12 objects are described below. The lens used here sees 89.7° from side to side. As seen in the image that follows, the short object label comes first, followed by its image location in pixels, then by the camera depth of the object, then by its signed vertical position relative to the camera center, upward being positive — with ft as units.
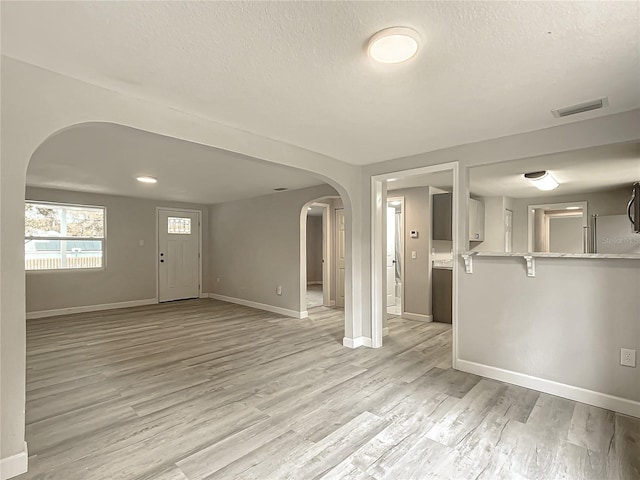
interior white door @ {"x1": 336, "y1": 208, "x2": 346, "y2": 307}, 22.15 -1.08
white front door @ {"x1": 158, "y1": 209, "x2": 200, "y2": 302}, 23.98 -0.98
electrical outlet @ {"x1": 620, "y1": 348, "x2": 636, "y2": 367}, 7.95 -2.91
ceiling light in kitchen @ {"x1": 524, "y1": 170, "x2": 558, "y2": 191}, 13.45 +2.67
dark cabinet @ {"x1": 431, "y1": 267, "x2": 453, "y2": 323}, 17.19 -2.88
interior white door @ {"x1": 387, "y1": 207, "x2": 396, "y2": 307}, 23.82 -1.12
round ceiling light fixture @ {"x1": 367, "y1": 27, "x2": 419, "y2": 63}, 4.91 +3.16
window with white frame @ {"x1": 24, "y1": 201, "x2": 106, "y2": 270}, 18.80 +0.41
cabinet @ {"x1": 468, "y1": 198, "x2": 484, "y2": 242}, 16.69 +1.18
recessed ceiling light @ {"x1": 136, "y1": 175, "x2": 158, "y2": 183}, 15.72 +3.17
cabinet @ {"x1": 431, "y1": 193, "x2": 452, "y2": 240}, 17.42 +1.37
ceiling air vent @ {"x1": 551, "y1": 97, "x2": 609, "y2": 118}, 7.29 +3.15
